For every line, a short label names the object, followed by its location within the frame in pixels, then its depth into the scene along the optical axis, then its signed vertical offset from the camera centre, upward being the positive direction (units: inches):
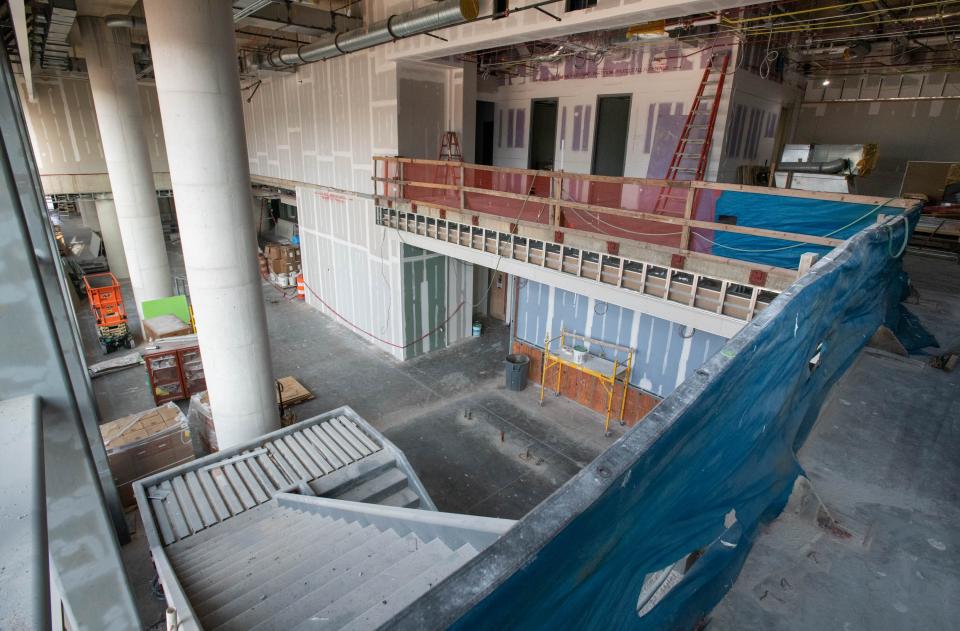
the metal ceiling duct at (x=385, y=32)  354.3 +112.1
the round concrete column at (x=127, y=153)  575.2 +2.9
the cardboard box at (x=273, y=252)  913.8 -171.4
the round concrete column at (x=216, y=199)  274.1 -25.3
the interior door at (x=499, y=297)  730.8 -198.6
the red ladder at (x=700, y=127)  400.8 +34.5
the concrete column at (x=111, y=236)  874.8 -141.4
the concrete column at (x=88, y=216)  1062.4 -131.3
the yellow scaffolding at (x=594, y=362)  450.0 -184.4
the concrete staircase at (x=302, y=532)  178.1 -185.4
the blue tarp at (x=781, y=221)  241.1 -26.4
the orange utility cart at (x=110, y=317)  597.9 -197.2
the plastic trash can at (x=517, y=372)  526.9 -221.0
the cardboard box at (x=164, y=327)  533.3 -186.1
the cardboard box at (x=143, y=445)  352.5 -207.3
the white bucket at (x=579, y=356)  467.0 -179.5
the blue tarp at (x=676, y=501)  32.1 -29.7
